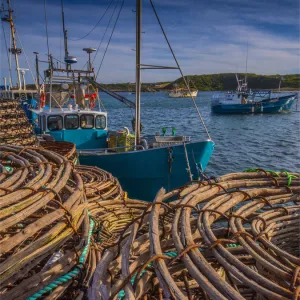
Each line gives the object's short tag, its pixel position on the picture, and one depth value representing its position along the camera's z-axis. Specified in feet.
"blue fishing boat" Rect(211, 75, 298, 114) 148.05
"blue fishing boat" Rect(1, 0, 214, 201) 32.12
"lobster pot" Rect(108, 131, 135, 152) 39.36
